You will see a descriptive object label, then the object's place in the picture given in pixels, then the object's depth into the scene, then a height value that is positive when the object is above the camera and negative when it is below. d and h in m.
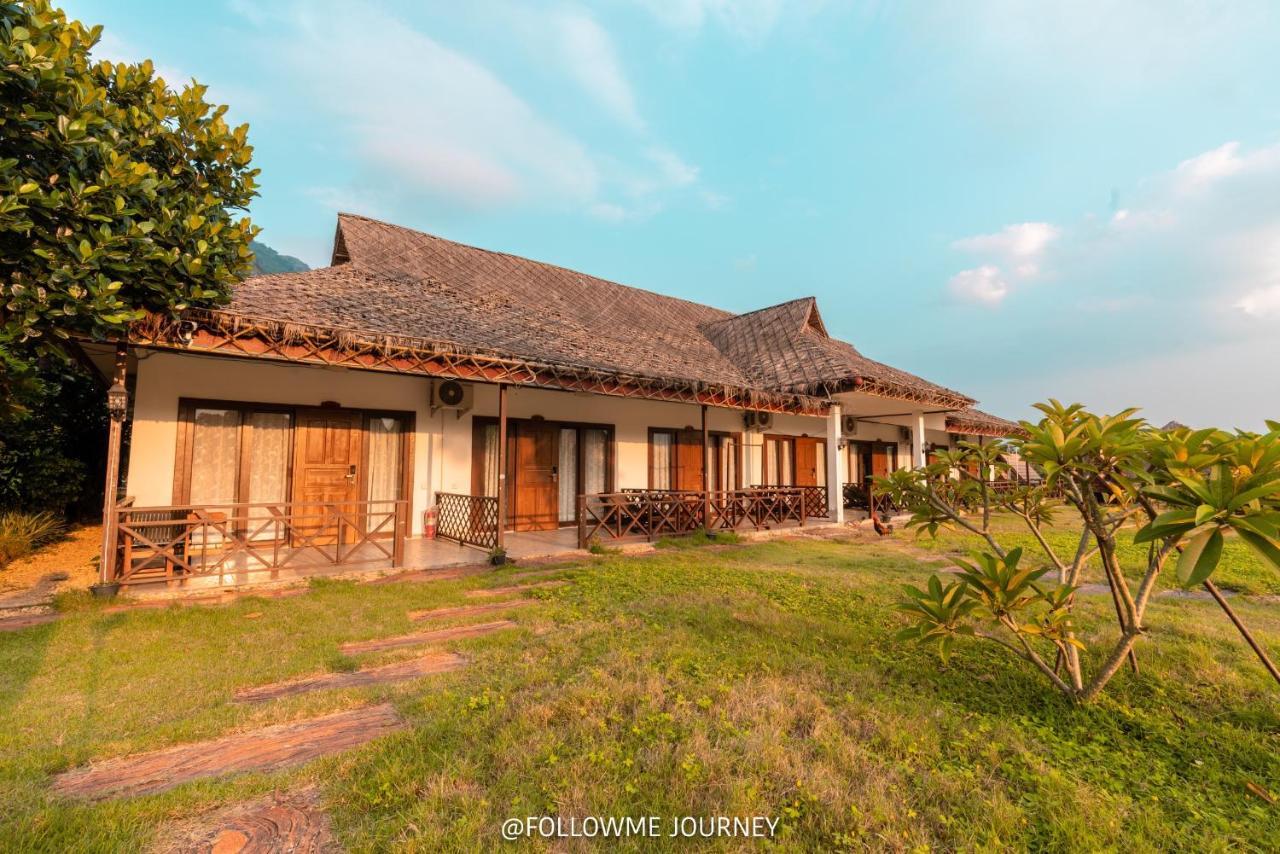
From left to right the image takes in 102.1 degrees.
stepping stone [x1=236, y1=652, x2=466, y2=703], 3.31 -1.51
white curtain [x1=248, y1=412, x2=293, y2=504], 7.64 +0.02
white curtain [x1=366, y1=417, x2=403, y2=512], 8.62 -0.06
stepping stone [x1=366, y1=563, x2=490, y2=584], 6.27 -1.47
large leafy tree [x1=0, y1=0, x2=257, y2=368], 4.02 +2.33
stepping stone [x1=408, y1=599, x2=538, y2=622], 4.96 -1.51
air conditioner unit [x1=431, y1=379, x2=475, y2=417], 8.88 +1.11
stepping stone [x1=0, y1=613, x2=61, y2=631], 4.40 -1.45
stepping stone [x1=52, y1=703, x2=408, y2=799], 2.34 -1.49
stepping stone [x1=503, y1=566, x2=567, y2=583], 6.40 -1.48
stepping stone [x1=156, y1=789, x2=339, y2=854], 1.93 -1.46
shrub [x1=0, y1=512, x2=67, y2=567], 6.39 -1.02
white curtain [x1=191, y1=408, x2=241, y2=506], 7.24 +0.00
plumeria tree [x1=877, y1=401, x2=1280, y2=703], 1.93 -0.21
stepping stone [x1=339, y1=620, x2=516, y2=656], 4.14 -1.52
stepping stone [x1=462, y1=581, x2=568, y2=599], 5.68 -1.50
